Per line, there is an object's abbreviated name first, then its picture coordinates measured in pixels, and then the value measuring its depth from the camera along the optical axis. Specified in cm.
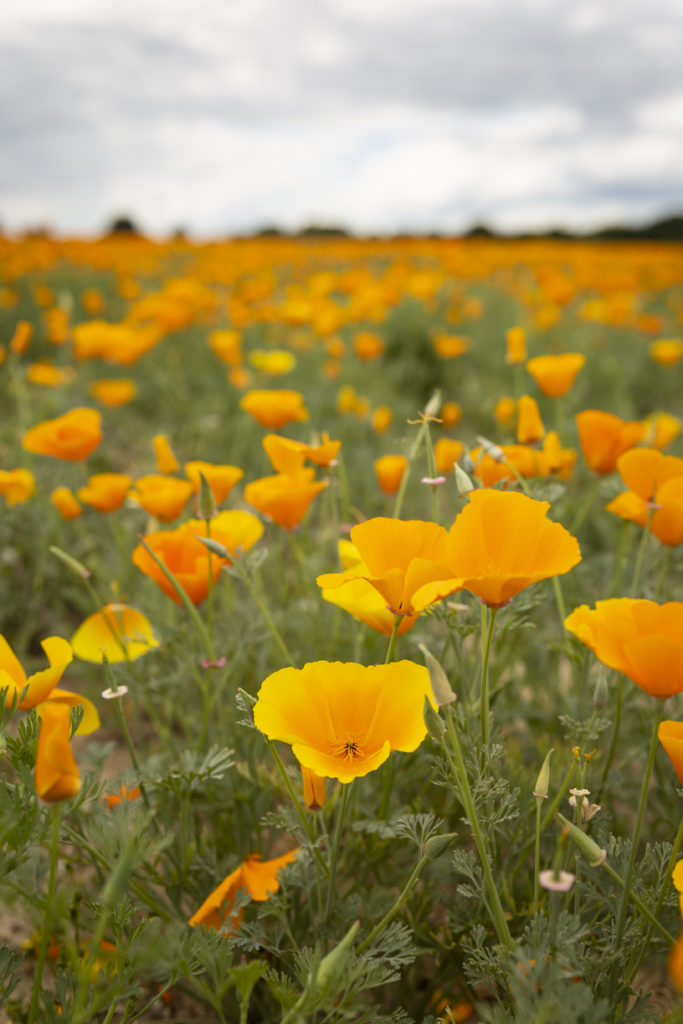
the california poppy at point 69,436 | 62
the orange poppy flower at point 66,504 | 63
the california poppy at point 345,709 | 37
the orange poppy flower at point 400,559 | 37
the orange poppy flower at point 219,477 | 56
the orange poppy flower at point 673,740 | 36
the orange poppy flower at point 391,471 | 59
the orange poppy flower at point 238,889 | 42
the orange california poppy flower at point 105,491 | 61
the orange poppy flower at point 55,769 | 31
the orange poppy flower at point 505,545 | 36
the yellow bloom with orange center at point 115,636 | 52
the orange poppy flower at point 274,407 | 68
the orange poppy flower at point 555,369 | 64
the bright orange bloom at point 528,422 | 56
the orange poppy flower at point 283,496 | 52
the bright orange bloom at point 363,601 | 42
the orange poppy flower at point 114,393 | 96
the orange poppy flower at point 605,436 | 55
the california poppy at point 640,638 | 35
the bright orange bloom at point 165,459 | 59
